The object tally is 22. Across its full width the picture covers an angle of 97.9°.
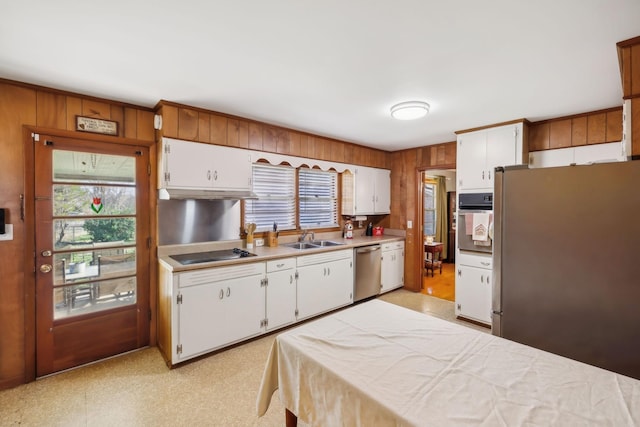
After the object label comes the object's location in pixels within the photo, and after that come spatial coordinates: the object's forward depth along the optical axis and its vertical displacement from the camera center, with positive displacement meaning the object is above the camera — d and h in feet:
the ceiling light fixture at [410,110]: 8.84 +3.27
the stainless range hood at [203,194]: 9.04 +0.58
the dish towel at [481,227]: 11.22 -0.65
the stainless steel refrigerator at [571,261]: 4.77 -0.96
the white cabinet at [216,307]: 8.44 -3.18
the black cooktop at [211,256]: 9.68 -1.66
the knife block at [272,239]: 12.30 -1.26
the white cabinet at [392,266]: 15.25 -3.14
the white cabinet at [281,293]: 10.43 -3.18
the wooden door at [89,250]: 8.08 -1.26
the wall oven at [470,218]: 11.28 -0.29
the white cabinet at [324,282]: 11.49 -3.14
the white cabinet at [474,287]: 11.42 -3.23
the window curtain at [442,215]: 23.54 -0.36
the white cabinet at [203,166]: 9.14 +1.58
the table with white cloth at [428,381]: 3.20 -2.29
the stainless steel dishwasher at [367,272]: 13.69 -3.08
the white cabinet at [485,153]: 10.82 +2.37
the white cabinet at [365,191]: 15.21 +1.10
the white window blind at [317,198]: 14.08 +0.68
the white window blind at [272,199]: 12.30 +0.53
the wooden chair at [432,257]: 19.91 -3.31
